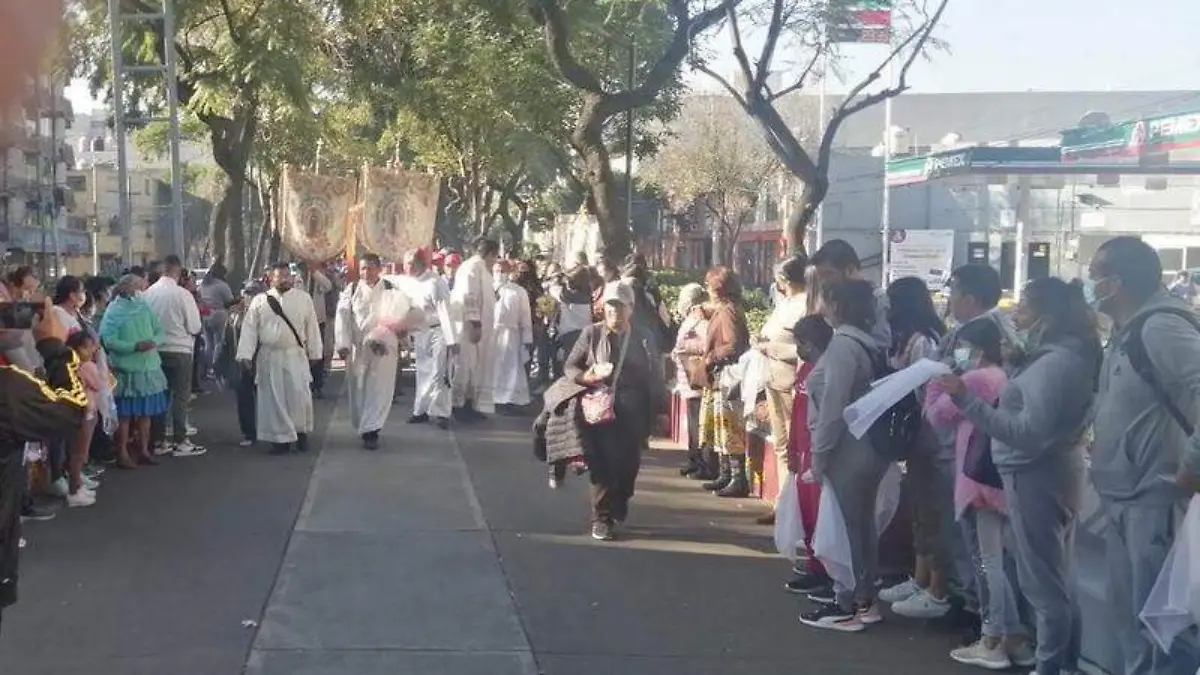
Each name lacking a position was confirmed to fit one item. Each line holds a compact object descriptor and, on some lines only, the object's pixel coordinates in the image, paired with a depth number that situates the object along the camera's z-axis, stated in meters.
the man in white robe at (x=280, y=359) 12.28
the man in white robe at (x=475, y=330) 14.52
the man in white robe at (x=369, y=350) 12.80
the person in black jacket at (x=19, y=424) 4.70
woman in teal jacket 11.28
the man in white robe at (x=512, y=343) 15.75
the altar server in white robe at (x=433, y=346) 14.39
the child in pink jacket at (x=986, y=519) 6.21
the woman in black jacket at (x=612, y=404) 8.78
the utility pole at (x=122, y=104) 17.59
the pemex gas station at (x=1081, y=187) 22.81
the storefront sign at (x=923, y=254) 37.12
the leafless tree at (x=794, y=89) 14.60
